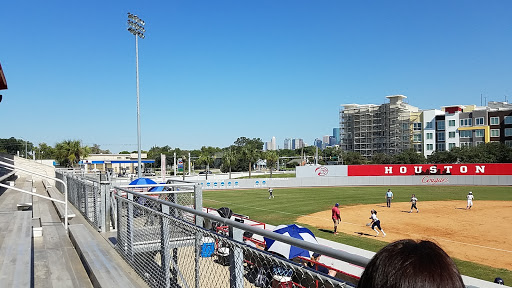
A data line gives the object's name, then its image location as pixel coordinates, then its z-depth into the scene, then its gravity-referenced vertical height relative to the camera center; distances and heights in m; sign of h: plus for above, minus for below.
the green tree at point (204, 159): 100.62 -3.19
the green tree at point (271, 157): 91.00 -2.48
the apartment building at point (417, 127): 92.75 +5.33
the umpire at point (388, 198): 33.97 -4.84
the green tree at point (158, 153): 122.94 -1.87
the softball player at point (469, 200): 32.34 -4.82
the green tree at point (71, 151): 62.12 -0.33
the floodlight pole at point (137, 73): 31.93 +6.57
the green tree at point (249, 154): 82.94 -1.54
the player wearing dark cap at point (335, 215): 22.46 -4.21
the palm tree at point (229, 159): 85.38 -2.66
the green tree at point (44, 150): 110.65 -0.18
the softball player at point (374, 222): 21.95 -4.53
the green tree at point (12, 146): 148.88 +1.54
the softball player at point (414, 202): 30.86 -4.73
